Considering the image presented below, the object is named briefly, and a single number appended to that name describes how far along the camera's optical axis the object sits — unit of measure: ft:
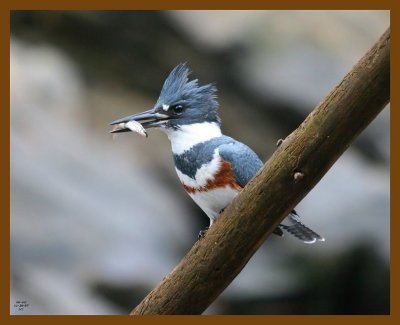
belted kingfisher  19.21
